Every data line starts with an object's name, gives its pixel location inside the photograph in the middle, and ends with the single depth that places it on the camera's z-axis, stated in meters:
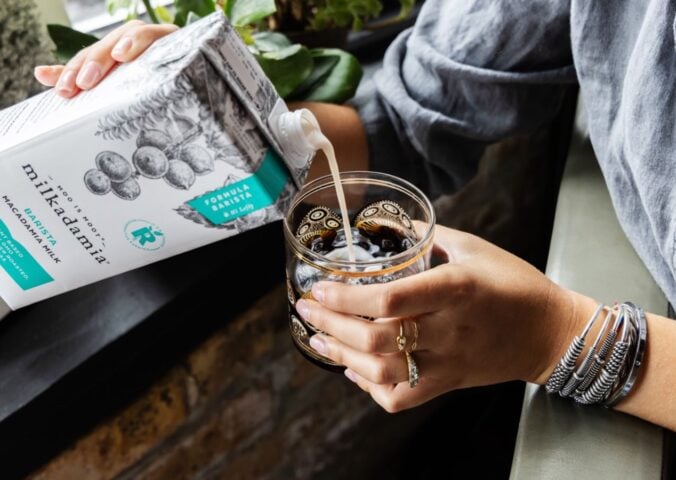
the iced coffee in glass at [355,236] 0.49
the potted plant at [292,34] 0.66
